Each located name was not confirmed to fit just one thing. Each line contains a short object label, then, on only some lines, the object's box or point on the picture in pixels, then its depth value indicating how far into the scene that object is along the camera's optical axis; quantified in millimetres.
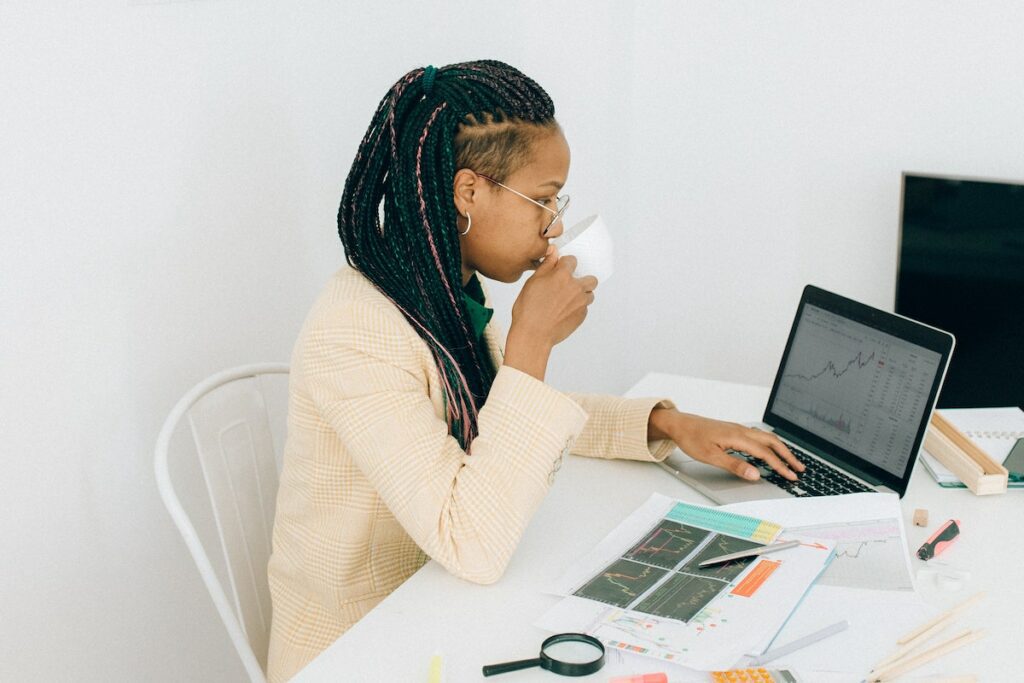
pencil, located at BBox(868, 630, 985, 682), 949
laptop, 1366
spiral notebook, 1417
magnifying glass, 970
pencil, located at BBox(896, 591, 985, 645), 1004
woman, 1163
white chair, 1419
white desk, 1003
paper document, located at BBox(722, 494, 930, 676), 998
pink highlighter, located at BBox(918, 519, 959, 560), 1194
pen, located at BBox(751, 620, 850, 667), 981
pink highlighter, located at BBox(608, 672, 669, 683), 948
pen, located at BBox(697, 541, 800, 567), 1145
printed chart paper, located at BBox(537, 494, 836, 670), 1003
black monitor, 2023
